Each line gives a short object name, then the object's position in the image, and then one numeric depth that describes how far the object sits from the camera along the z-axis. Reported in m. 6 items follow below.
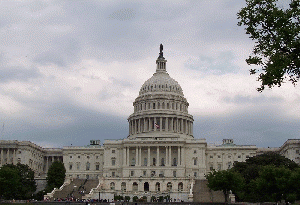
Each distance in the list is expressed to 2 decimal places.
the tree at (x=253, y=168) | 102.31
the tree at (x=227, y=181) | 98.50
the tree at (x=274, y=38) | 38.87
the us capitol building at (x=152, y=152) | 138.25
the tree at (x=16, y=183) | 101.94
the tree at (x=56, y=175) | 138.25
